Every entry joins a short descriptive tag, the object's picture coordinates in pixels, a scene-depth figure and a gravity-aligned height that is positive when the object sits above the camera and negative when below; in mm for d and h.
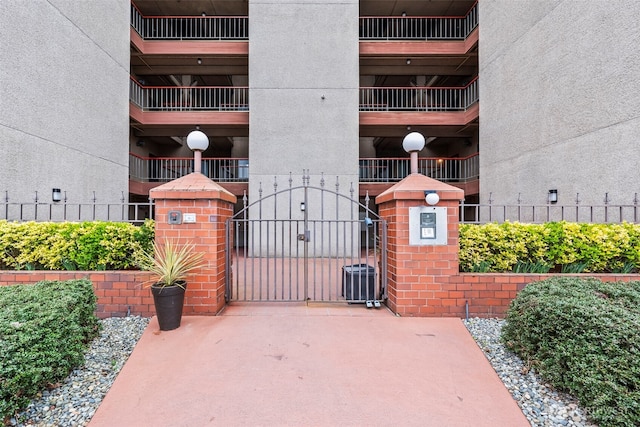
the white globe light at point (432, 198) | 3717 +274
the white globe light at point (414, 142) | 4160 +1121
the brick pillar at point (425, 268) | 3820 -645
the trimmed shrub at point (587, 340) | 2008 -1008
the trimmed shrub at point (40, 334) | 2043 -958
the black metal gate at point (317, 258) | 4254 -879
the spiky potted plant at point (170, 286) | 3285 -763
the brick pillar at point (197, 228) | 3762 -115
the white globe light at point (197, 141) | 4191 +1148
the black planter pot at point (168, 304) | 3271 -971
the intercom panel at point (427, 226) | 3838 -89
